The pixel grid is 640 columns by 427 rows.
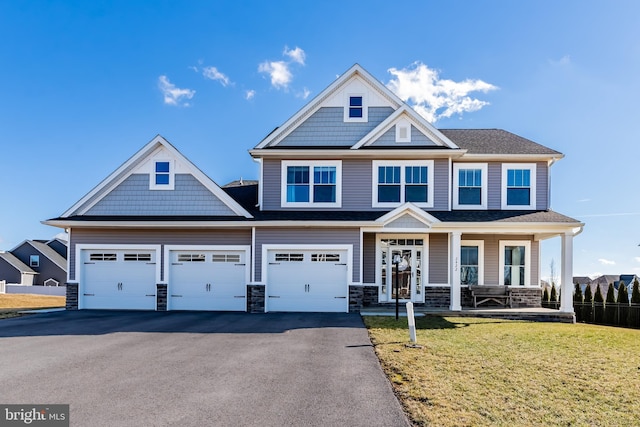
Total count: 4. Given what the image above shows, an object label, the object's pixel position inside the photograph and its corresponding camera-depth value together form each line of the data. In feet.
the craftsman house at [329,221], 48.65
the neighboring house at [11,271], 132.36
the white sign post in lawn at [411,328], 29.50
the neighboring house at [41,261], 140.67
